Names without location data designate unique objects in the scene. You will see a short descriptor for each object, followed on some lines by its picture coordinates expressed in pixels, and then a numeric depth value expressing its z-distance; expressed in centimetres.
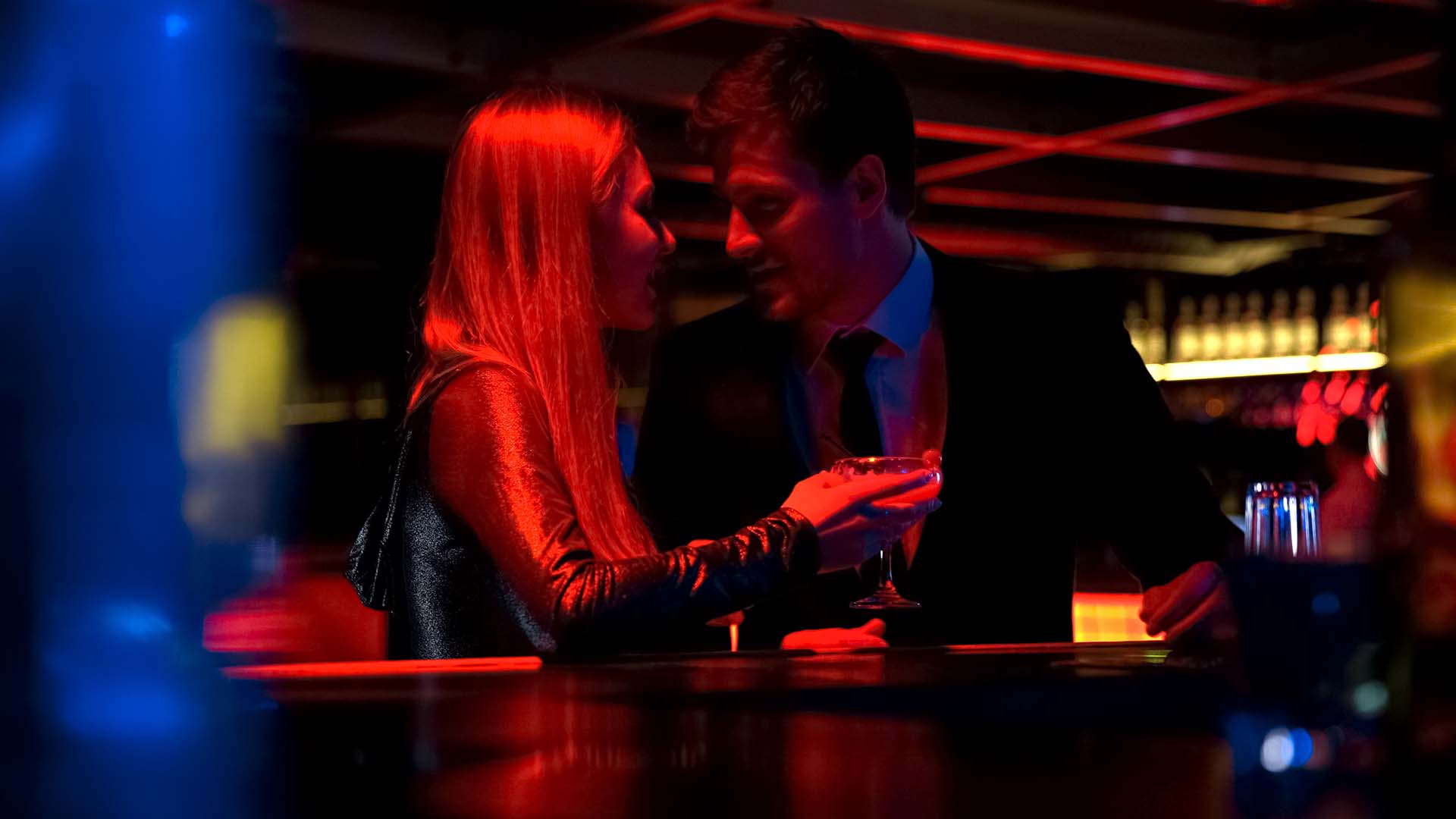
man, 224
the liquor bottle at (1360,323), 820
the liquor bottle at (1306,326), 848
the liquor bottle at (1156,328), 936
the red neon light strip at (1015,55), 467
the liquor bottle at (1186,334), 920
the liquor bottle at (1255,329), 877
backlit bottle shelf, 825
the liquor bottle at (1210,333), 905
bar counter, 70
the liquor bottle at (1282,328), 860
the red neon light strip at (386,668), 140
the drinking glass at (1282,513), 300
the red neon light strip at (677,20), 451
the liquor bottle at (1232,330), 892
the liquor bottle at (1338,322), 833
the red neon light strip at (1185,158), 603
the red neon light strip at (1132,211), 743
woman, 159
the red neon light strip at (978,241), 805
